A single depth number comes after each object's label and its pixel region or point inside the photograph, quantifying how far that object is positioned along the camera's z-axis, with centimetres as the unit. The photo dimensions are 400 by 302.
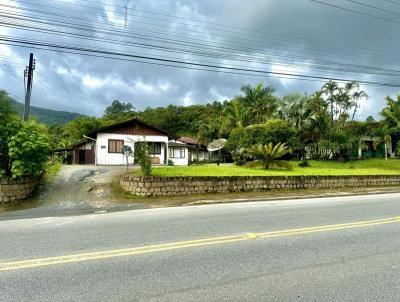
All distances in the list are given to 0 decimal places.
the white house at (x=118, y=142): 3142
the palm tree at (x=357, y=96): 4756
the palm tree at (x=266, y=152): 2598
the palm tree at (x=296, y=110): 4553
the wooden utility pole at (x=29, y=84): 2122
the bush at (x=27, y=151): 1285
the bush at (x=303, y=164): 3293
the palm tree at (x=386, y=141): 4211
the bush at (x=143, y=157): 1514
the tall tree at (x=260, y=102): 4838
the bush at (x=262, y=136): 3709
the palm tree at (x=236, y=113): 4819
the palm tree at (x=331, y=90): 4656
